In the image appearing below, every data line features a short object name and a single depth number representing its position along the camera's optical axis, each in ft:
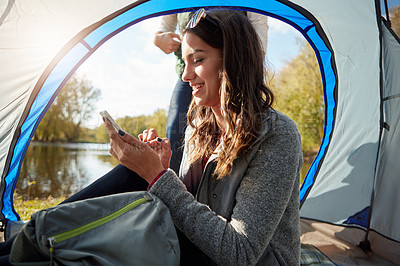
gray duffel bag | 2.21
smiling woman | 2.85
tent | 4.33
